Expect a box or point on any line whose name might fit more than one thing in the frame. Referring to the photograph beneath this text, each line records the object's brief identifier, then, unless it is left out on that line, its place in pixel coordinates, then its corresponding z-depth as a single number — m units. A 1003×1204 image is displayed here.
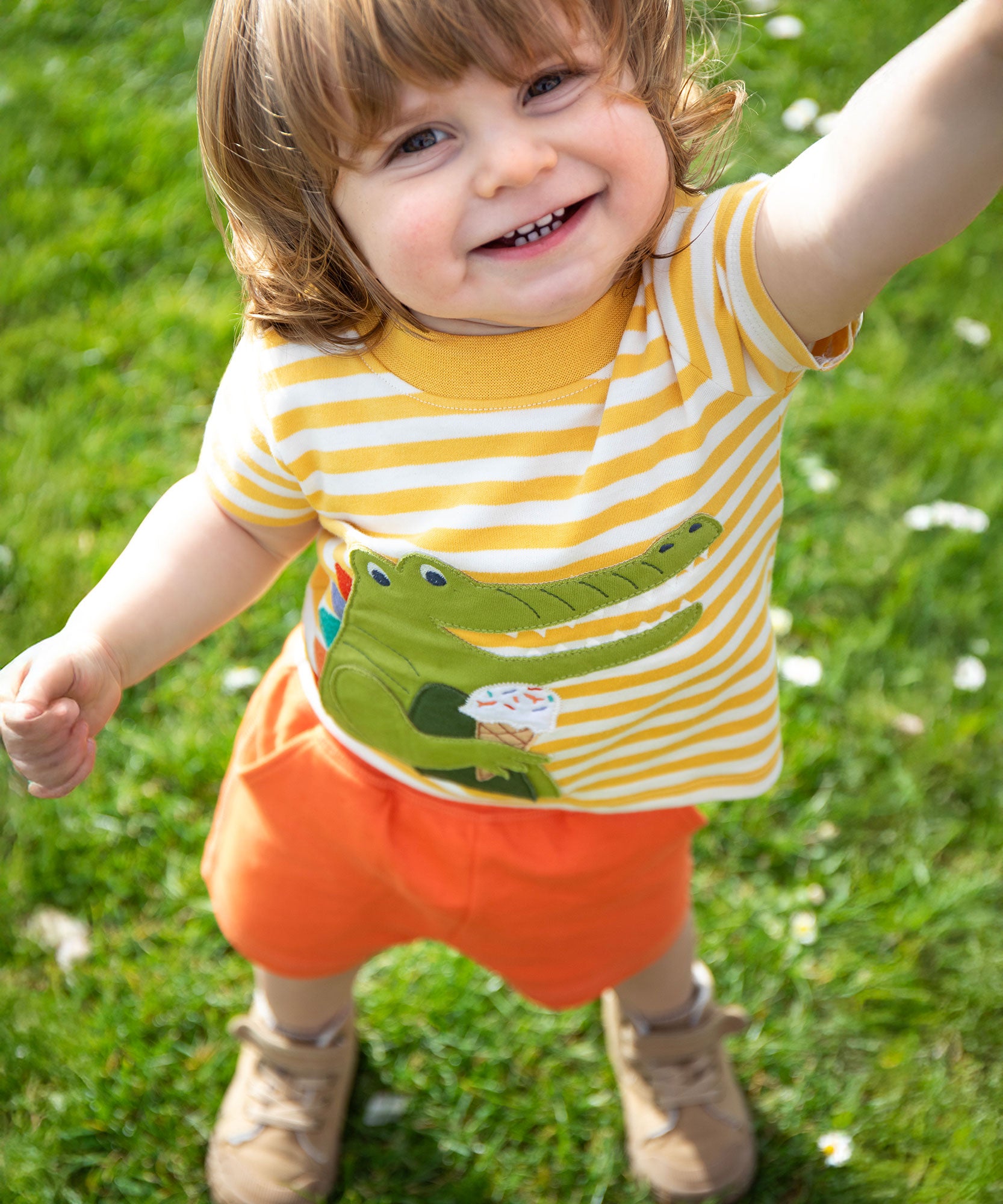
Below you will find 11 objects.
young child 0.98
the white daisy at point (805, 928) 2.02
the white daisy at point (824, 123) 3.26
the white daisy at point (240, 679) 2.31
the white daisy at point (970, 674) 2.29
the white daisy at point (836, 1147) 1.79
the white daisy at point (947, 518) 2.51
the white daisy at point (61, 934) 2.00
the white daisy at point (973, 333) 2.87
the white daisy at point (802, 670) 2.30
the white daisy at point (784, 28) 3.51
